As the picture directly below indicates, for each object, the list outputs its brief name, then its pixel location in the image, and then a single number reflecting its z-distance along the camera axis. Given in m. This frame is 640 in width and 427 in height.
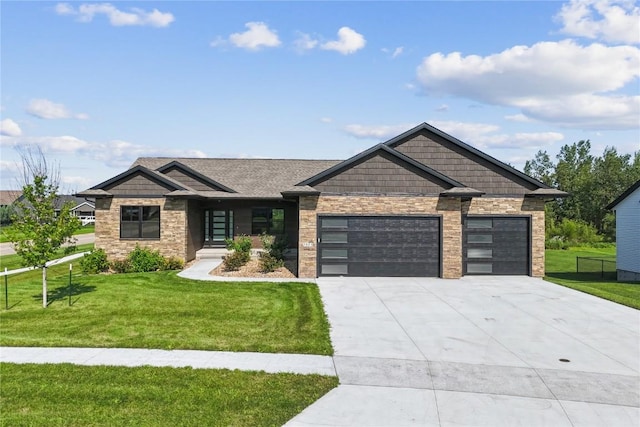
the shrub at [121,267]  20.00
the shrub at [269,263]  18.92
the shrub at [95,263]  19.91
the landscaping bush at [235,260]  19.44
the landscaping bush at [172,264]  20.27
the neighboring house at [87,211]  76.91
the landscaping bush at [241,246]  20.27
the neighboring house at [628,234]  21.95
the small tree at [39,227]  12.30
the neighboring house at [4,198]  87.94
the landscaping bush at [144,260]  20.06
